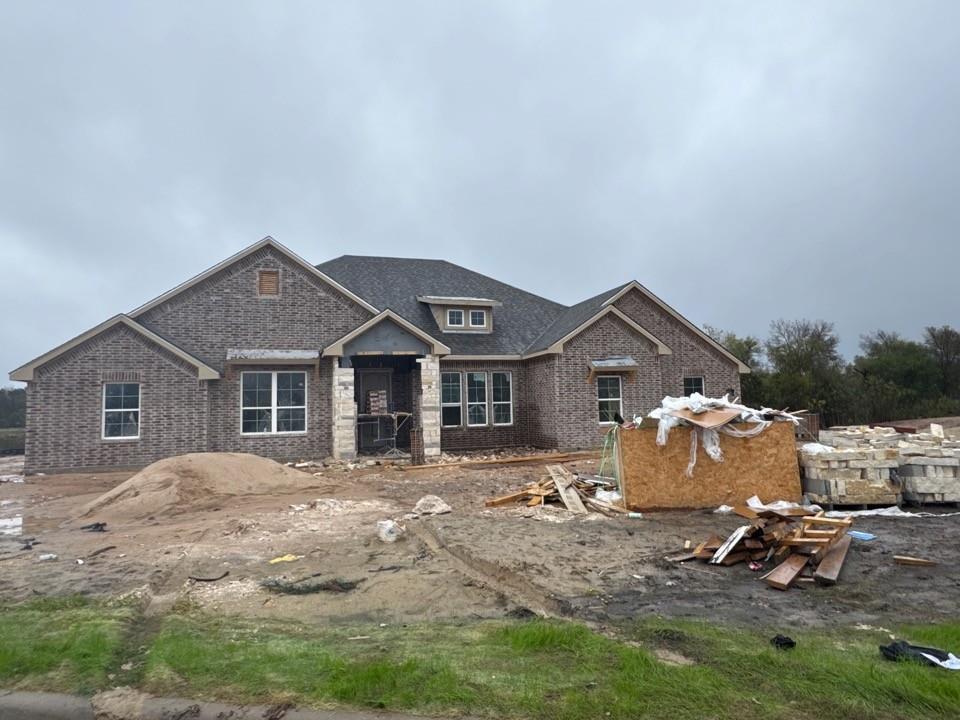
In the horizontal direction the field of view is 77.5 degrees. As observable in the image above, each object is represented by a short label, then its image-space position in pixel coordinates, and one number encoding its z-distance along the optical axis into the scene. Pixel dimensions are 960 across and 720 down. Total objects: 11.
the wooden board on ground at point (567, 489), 10.90
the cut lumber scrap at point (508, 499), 11.55
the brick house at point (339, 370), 16.47
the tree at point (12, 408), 42.59
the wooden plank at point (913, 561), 7.09
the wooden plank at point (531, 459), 17.49
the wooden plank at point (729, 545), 7.25
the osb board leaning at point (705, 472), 10.73
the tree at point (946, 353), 33.47
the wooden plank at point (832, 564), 6.42
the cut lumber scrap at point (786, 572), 6.32
